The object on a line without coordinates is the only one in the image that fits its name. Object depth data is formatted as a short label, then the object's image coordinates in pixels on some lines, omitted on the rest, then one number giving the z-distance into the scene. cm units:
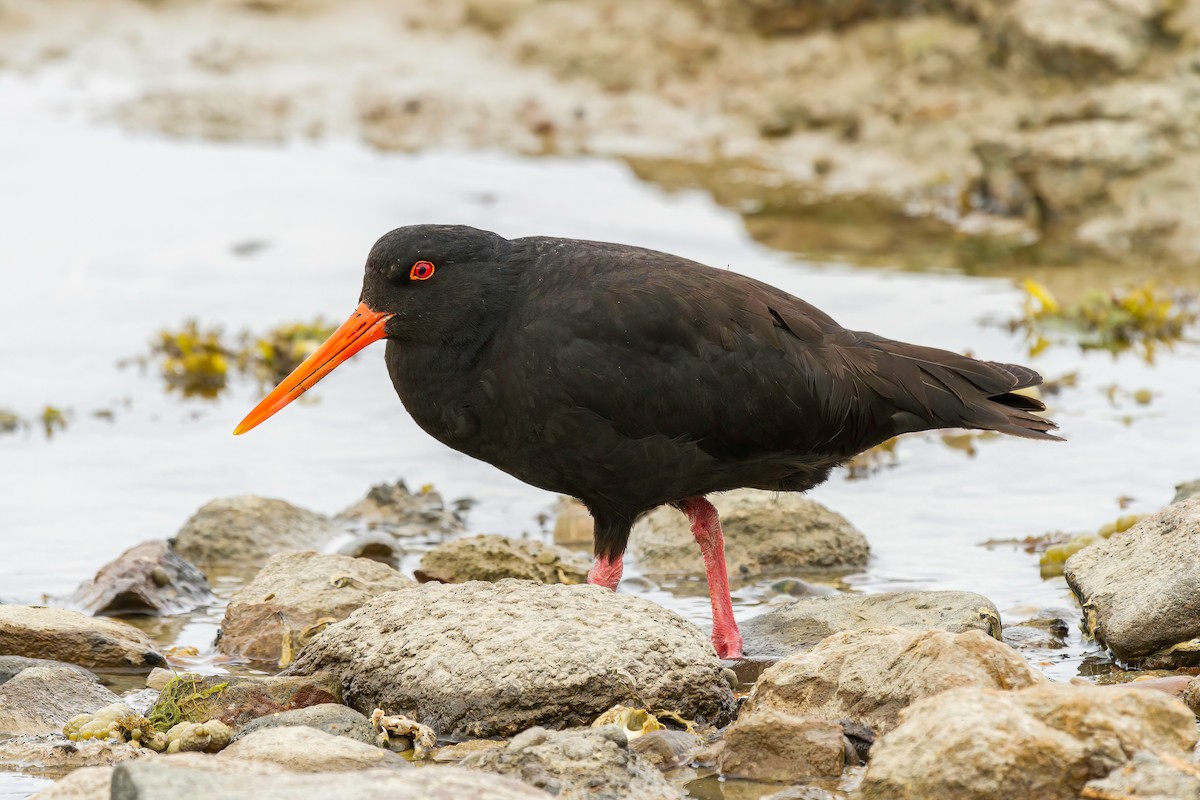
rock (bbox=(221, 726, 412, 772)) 792
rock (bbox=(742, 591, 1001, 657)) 1038
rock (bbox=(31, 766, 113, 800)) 717
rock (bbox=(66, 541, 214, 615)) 1191
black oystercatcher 1048
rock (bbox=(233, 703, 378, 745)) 889
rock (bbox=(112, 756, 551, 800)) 659
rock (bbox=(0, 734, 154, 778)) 866
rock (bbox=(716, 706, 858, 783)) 830
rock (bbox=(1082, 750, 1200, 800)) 697
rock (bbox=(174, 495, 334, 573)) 1333
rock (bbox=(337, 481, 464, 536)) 1423
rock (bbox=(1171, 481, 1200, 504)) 1247
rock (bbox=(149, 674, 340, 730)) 927
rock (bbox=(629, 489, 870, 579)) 1296
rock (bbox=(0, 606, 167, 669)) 1033
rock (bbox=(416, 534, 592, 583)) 1185
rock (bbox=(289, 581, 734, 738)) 902
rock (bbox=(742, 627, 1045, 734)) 848
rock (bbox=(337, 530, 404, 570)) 1324
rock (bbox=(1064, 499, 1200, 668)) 979
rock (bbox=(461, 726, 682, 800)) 768
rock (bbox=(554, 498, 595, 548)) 1412
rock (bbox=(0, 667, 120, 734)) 922
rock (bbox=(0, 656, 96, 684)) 984
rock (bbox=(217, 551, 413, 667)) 1089
